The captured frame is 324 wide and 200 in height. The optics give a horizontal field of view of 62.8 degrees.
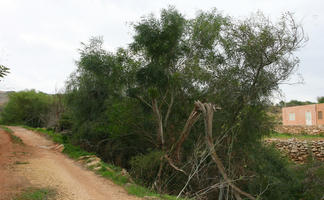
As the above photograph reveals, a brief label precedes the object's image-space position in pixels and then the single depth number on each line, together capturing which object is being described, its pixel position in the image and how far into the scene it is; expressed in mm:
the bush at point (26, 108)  34531
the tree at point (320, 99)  45719
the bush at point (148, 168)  9969
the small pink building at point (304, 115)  24619
